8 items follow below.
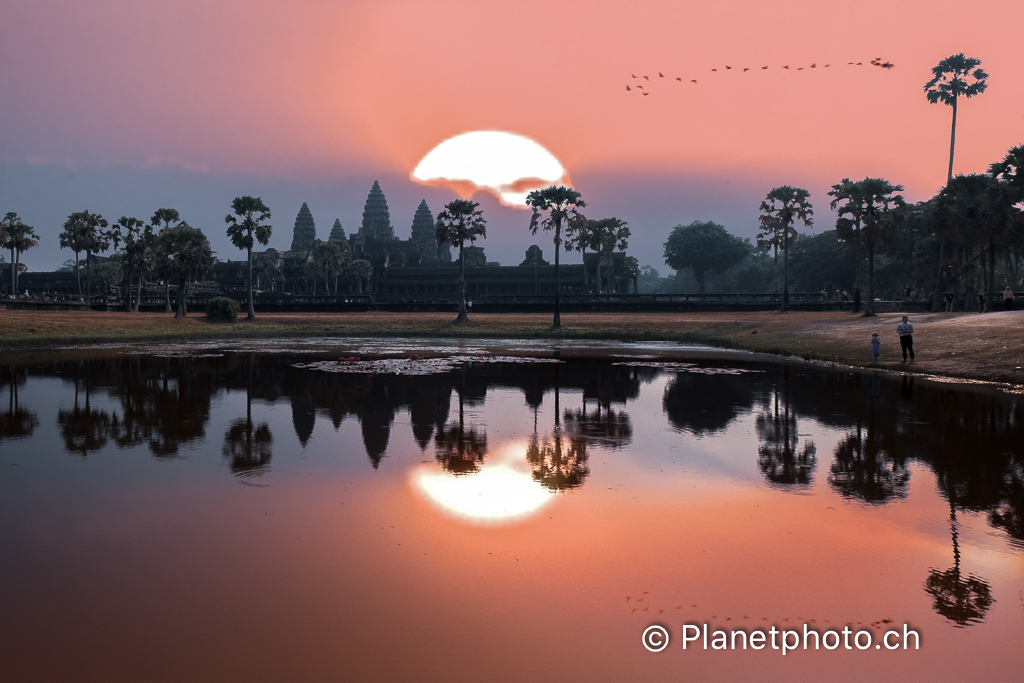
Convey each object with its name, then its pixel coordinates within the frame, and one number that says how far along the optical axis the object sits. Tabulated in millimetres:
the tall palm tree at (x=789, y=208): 64875
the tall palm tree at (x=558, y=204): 58438
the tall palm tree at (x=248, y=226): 64000
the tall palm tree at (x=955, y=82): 71000
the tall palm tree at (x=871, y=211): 50312
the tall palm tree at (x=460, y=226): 61656
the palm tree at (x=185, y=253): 63531
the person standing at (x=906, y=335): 24938
